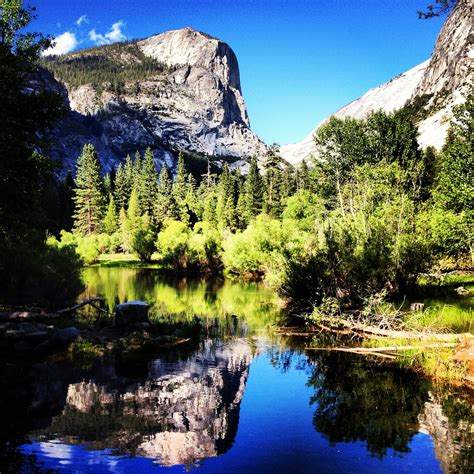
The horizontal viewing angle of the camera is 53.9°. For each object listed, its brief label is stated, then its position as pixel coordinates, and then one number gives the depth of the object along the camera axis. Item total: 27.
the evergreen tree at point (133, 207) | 92.10
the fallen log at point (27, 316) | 19.83
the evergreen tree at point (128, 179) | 108.49
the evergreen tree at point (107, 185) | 109.88
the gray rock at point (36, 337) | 17.47
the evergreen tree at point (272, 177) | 90.71
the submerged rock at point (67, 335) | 18.08
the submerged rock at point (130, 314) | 21.47
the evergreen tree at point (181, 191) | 90.06
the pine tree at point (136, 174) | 107.94
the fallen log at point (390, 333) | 16.78
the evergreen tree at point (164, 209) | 89.19
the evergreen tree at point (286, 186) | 83.75
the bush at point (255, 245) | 50.03
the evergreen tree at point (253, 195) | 86.56
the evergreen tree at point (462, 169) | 29.00
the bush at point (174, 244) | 63.81
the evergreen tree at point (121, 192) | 106.91
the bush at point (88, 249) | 71.81
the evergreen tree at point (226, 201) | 85.44
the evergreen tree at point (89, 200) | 95.56
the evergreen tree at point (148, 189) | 96.75
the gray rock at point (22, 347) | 16.95
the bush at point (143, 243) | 75.00
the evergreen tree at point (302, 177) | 101.06
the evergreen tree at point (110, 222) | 94.12
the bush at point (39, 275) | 25.03
